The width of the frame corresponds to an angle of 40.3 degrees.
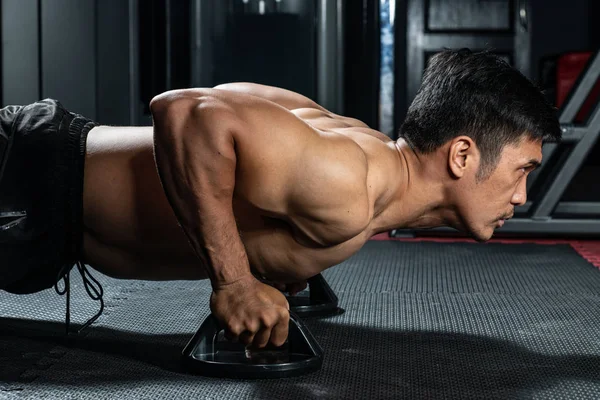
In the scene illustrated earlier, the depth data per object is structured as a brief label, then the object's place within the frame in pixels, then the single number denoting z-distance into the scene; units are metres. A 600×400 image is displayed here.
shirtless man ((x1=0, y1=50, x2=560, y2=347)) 1.29
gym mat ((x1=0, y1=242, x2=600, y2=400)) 1.32
